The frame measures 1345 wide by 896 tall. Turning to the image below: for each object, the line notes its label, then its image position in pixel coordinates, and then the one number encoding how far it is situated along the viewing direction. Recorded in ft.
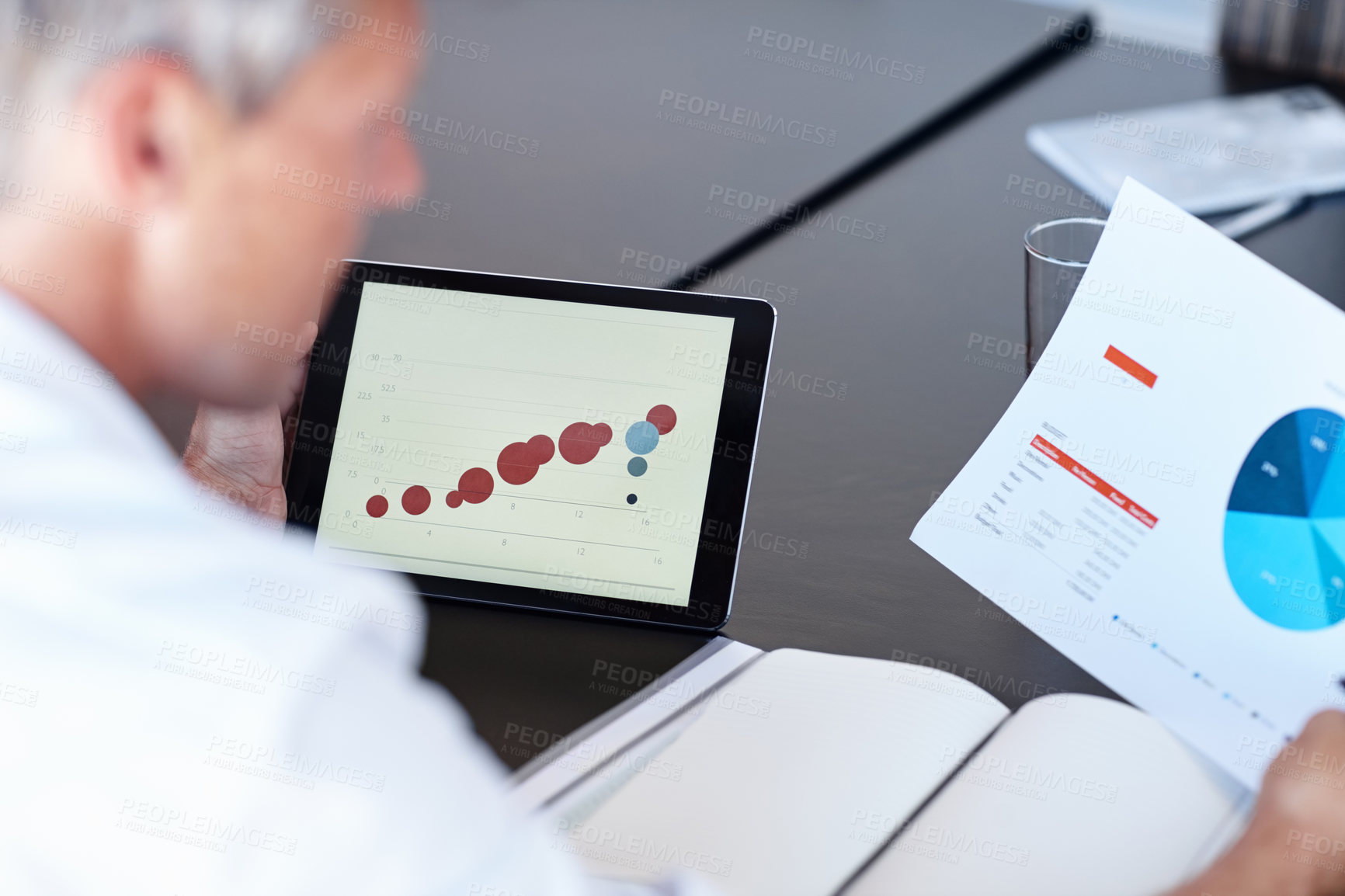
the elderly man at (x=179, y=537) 4.90
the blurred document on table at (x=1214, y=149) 6.92
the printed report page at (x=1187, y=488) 5.52
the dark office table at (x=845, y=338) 5.78
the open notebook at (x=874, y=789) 5.44
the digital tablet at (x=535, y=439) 5.82
